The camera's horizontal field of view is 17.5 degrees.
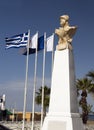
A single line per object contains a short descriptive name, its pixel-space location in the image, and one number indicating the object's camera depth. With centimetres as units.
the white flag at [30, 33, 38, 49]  2856
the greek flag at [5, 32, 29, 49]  2847
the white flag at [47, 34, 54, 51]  2798
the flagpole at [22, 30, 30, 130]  2634
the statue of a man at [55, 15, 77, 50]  2330
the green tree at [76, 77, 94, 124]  4464
